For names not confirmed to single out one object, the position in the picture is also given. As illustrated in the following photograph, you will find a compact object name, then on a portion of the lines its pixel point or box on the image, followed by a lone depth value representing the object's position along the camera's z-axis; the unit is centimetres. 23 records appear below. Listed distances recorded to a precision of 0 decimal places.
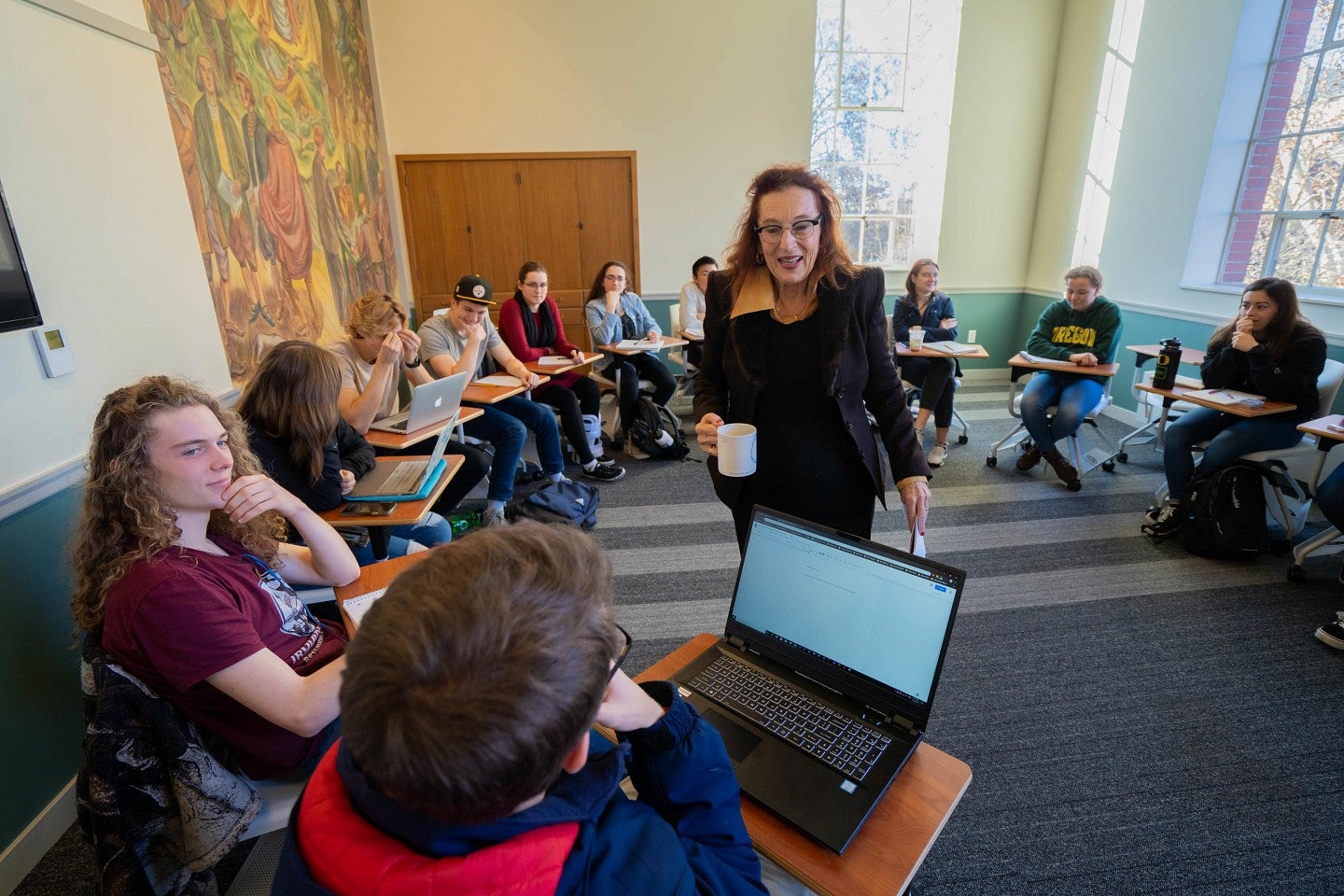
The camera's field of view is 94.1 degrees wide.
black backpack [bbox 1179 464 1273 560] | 293
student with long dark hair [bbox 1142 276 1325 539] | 302
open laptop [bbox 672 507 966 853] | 93
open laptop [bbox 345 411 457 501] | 200
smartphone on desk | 198
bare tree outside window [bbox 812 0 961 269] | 575
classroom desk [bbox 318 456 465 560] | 192
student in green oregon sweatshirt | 390
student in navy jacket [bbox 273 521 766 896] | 49
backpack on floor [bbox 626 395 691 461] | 459
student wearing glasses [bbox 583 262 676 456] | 465
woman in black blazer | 144
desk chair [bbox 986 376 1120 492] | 401
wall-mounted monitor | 163
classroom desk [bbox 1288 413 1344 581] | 265
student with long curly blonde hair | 105
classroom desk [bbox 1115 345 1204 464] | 379
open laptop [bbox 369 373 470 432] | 271
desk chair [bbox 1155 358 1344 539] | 301
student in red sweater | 423
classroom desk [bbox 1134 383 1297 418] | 293
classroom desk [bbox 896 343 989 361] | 417
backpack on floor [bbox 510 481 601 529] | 347
